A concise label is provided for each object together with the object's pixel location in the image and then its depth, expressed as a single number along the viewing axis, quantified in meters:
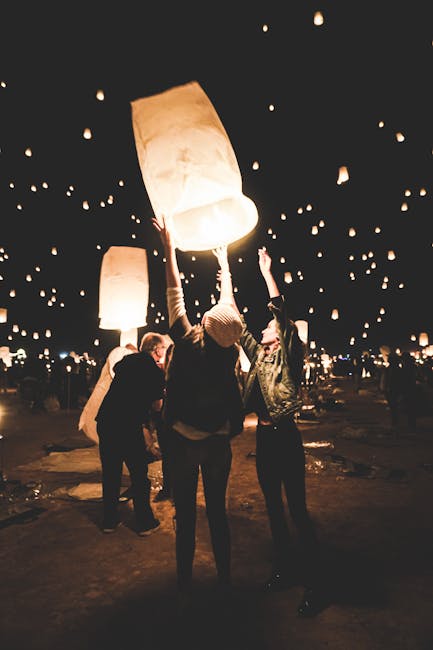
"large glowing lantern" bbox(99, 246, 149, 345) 6.01
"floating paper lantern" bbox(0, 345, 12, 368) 26.87
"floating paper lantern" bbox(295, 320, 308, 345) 14.77
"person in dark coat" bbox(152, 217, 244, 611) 2.65
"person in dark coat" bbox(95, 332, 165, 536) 4.34
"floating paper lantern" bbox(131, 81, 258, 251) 2.88
